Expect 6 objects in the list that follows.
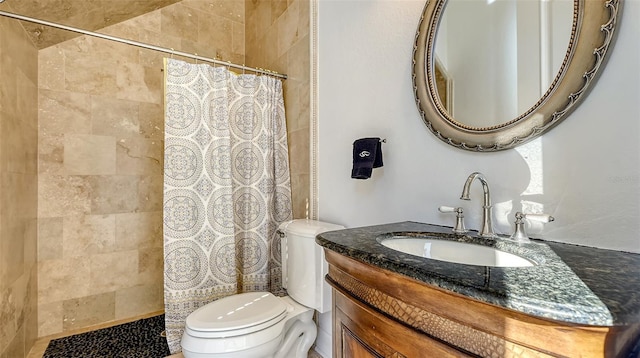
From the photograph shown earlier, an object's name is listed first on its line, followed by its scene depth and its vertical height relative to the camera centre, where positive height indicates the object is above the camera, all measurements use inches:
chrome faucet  39.2 -3.1
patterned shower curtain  69.7 -1.3
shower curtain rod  59.0 +30.2
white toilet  51.6 -24.9
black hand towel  54.8 +4.2
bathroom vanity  17.8 -8.7
